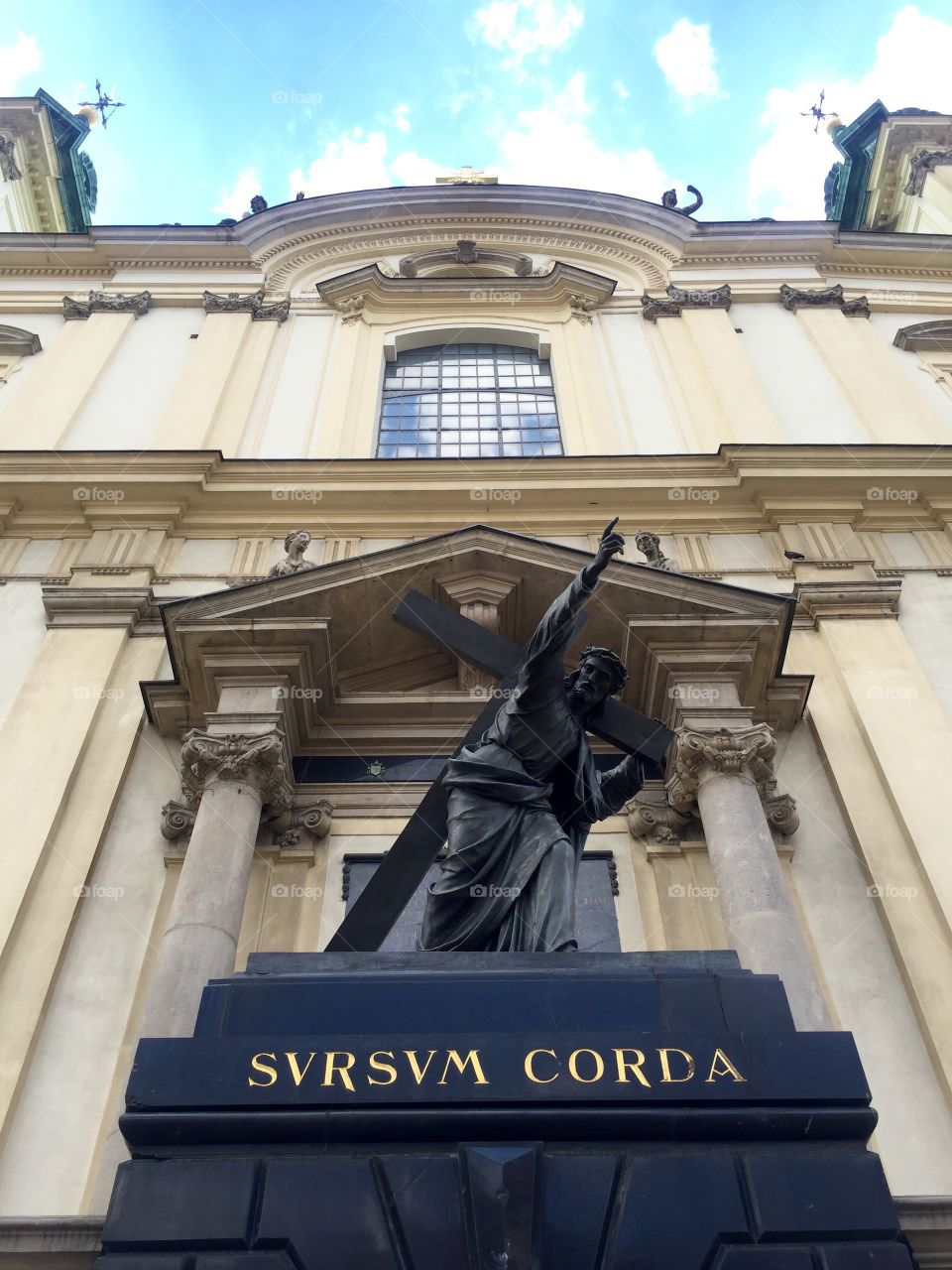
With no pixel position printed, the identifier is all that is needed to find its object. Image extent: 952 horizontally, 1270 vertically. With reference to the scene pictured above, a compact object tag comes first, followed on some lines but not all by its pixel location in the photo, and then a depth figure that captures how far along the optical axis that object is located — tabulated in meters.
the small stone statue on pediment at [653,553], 10.61
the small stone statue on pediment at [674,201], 20.44
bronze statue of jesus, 5.81
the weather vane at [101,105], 32.25
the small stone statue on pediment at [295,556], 10.41
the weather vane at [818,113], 31.44
